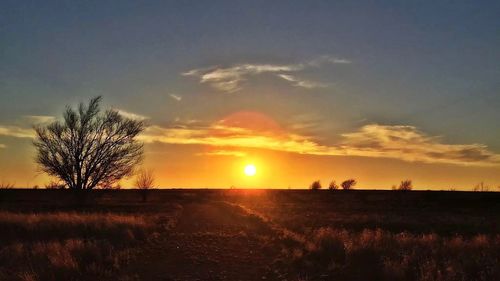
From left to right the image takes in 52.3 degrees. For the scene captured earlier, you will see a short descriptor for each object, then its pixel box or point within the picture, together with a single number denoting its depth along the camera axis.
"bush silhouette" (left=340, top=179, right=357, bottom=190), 140.25
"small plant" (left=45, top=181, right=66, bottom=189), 46.13
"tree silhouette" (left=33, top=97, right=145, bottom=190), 44.69
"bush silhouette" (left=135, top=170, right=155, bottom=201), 91.88
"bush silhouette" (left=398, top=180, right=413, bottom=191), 125.99
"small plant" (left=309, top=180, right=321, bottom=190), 147.68
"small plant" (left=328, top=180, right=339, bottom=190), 143.00
